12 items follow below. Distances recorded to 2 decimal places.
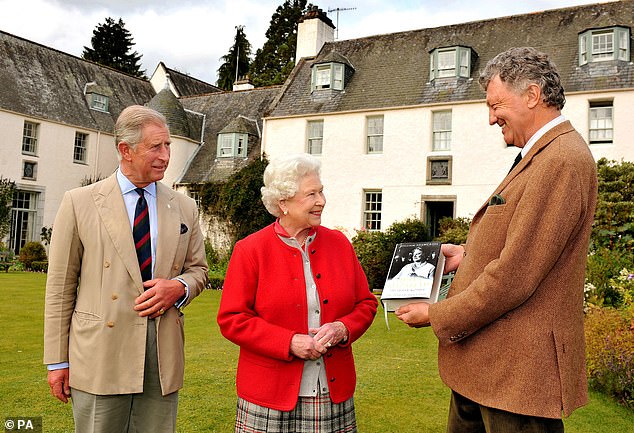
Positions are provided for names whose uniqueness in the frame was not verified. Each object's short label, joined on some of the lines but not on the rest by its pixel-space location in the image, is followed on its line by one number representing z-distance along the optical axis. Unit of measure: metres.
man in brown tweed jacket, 2.25
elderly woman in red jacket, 2.88
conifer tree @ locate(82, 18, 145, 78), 47.28
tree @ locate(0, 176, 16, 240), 22.73
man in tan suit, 2.95
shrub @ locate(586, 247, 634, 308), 9.73
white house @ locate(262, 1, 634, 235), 18.00
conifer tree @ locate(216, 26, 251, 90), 45.41
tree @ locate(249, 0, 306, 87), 40.53
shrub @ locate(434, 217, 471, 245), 17.11
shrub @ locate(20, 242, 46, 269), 22.98
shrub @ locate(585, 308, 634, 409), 6.10
